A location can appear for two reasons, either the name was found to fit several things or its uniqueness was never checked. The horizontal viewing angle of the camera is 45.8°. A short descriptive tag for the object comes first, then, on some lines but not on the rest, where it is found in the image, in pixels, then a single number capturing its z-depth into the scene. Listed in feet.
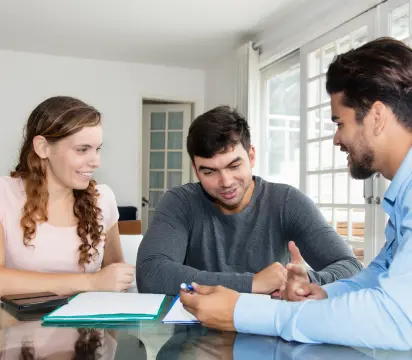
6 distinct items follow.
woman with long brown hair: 5.40
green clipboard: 3.29
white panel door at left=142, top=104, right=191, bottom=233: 21.30
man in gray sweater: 5.06
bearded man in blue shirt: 2.74
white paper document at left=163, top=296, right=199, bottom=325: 3.32
